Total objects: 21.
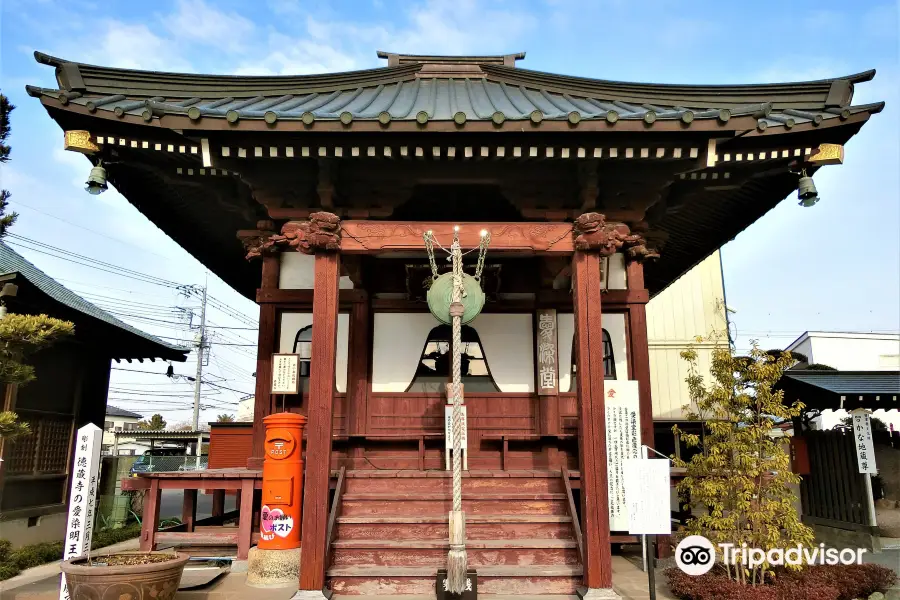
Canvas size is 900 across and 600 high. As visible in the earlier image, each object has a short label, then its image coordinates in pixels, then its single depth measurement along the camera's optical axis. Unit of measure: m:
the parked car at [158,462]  25.27
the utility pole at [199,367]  38.03
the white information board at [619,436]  7.65
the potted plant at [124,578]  5.12
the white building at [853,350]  34.56
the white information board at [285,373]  8.80
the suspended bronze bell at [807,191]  6.80
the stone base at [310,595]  5.94
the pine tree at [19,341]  6.01
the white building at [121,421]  56.02
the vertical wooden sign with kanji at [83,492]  5.81
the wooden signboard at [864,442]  9.84
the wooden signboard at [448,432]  8.20
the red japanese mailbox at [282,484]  6.74
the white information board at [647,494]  5.76
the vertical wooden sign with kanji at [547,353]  9.05
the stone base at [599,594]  5.96
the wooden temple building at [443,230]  6.26
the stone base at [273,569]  6.60
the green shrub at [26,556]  8.23
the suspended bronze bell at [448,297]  6.48
